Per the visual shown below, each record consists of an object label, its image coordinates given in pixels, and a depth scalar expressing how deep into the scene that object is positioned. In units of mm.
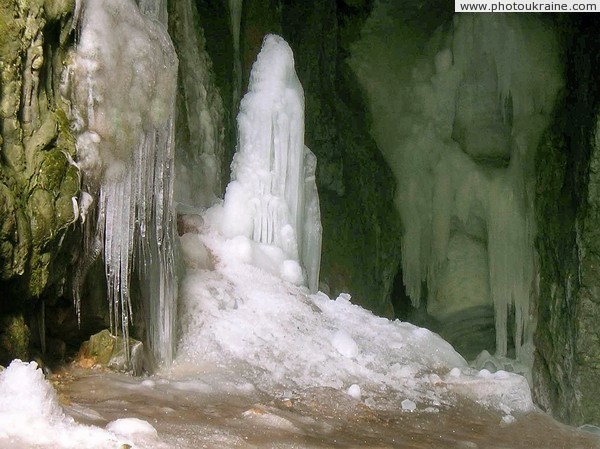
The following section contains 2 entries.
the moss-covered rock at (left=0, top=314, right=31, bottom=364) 4215
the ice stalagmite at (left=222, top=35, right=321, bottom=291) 7305
